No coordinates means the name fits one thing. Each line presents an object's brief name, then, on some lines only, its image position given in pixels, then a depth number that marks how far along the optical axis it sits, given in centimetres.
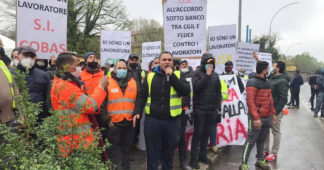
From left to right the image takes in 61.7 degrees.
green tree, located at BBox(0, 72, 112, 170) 185
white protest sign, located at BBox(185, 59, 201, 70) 1032
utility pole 1401
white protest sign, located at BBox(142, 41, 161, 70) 951
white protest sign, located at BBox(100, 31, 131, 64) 755
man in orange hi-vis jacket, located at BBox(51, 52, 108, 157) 212
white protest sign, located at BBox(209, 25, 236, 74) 644
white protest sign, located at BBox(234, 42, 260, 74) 880
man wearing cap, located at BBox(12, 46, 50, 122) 367
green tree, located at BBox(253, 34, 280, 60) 2713
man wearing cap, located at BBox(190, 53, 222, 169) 480
